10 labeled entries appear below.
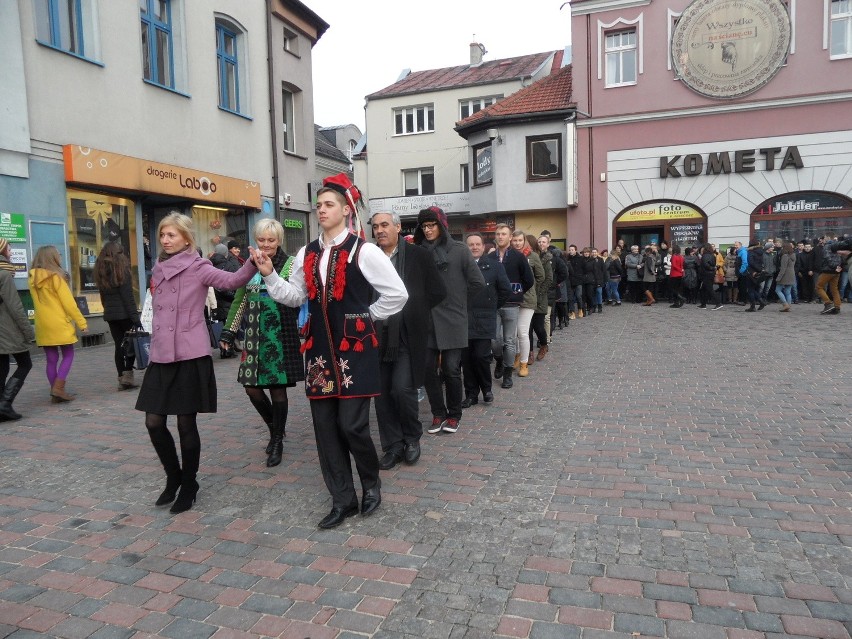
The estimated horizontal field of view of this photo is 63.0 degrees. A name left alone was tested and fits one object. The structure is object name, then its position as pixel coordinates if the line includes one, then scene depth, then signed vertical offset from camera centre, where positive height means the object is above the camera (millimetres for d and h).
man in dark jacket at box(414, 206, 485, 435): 5809 -353
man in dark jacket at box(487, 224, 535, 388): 7613 -278
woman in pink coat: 4008 -395
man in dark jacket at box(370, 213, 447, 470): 4777 -508
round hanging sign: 20406 +6550
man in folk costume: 3736 -240
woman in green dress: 4836 -397
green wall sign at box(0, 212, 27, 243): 10133 +869
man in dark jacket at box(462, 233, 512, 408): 6707 -549
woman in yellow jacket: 7136 -292
